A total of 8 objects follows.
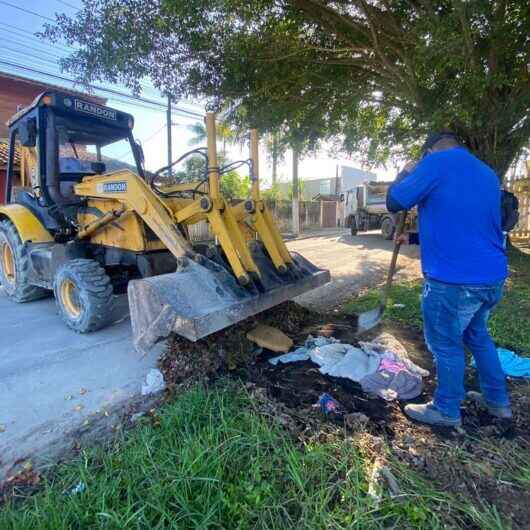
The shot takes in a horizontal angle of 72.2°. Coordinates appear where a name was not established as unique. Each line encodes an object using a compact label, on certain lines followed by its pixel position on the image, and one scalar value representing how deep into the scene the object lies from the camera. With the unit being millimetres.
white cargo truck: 16562
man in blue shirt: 2238
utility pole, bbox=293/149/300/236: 19081
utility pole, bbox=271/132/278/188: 9175
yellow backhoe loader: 2967
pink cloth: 2914
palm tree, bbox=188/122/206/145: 24625
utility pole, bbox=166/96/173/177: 15508
